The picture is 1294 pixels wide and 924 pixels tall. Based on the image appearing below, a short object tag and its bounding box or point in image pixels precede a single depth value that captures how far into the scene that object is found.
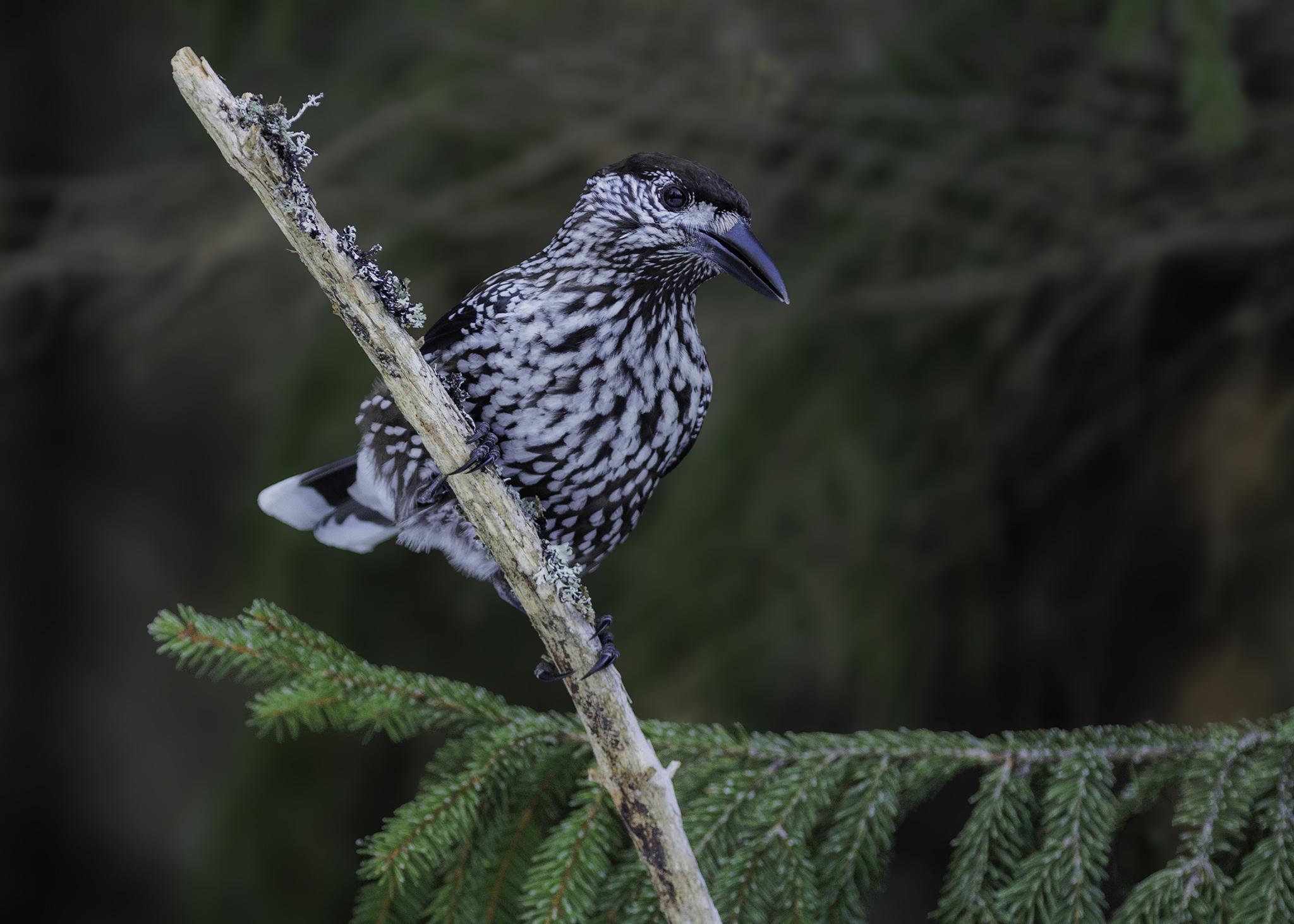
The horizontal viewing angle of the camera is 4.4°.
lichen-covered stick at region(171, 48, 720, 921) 6.56
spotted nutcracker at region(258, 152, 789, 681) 6.68
